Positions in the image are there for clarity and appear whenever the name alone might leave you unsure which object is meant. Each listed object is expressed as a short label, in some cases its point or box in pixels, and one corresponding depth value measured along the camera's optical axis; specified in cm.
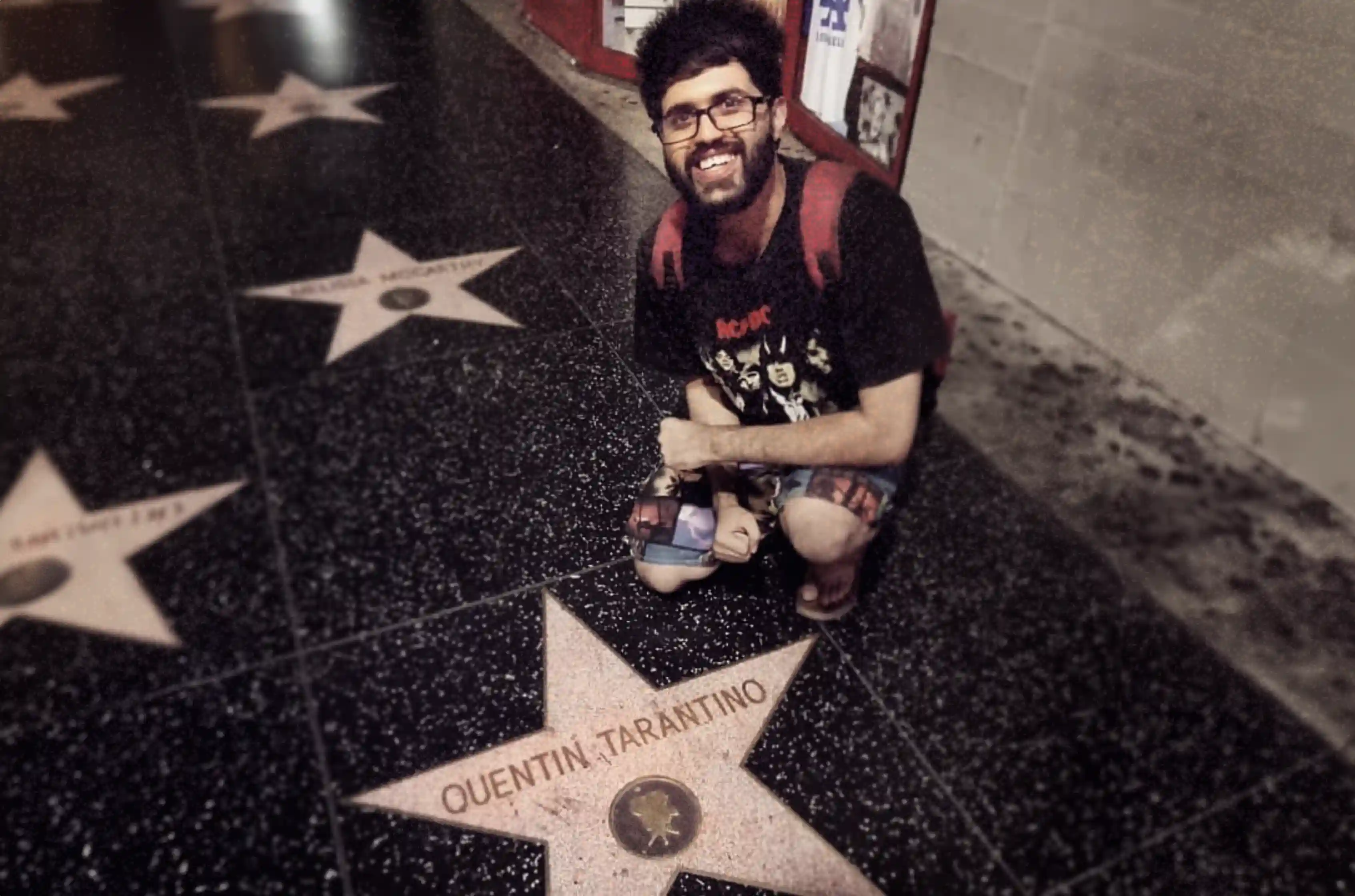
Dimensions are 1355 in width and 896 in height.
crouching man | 169
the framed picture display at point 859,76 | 359
